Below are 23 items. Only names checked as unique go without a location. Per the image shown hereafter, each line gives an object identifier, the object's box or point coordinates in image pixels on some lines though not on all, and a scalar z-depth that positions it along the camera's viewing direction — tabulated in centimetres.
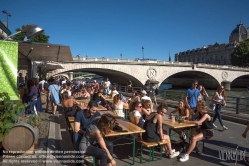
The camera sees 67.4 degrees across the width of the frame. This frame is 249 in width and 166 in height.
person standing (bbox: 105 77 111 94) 1285
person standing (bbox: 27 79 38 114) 639
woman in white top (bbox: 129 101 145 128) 446
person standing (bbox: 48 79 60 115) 787
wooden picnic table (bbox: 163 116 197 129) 418
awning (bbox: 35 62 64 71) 1440
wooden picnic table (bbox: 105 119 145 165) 361
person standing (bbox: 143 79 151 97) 1142
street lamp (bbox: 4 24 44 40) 457
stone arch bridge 2850
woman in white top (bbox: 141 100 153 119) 493
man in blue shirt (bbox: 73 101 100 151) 371
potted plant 352
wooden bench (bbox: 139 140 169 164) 367
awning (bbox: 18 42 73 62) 608
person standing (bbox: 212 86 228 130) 654
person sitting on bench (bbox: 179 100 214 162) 406
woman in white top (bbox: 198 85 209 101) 822
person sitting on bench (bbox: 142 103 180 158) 379
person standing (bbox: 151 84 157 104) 1225
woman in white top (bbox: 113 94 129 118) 563
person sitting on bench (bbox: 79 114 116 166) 316
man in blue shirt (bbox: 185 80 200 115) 665
